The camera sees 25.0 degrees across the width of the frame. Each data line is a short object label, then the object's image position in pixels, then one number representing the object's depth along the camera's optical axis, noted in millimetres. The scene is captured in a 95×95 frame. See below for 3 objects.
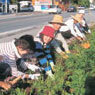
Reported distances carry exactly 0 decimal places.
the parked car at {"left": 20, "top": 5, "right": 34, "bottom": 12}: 41979
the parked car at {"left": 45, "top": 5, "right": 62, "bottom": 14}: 35310
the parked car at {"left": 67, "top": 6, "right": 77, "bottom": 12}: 41177
